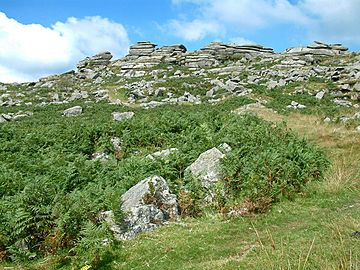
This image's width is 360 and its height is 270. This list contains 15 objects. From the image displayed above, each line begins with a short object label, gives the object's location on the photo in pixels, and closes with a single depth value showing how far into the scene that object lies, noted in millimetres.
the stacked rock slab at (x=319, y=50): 71438
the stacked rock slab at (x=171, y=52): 79975
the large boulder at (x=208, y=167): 11641
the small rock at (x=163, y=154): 13352
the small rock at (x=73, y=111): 35656
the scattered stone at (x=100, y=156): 16972
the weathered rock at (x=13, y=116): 33812
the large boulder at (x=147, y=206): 9656
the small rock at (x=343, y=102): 32475
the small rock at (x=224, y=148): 13230
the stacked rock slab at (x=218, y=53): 76206
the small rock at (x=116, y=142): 18084
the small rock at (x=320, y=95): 36112
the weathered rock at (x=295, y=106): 31583
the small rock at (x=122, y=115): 30422
